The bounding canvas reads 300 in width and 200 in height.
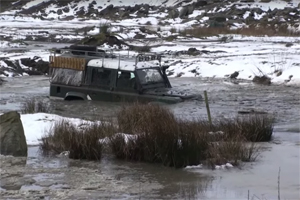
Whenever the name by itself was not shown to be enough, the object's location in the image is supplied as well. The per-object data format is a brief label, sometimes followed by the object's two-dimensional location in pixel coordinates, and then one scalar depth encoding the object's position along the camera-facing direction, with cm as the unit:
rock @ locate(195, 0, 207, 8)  8124
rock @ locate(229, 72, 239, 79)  2987
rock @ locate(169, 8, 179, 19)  7238
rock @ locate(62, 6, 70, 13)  8785
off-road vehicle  2094
